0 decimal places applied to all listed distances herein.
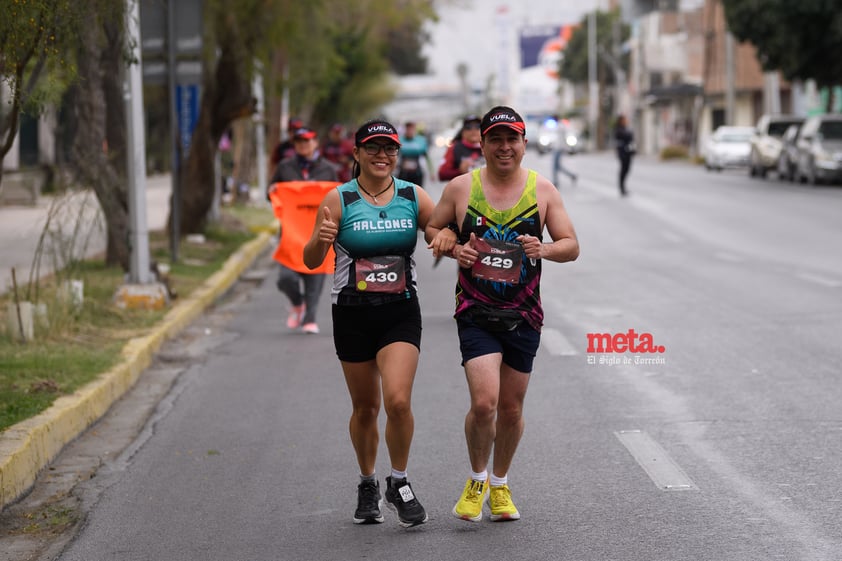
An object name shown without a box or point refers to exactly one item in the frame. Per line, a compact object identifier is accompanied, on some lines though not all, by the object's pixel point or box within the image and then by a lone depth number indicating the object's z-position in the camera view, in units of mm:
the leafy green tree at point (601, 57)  109062
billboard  177250
